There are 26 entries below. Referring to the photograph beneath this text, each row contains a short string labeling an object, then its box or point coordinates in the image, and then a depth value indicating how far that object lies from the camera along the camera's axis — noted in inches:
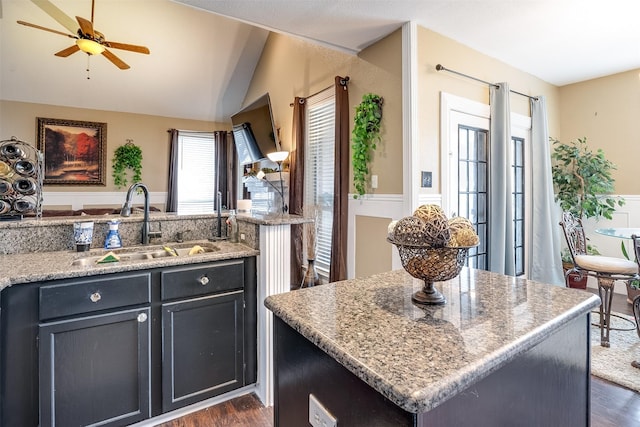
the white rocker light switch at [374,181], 113.5
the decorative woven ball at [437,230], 32.2
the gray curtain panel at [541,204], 146.3
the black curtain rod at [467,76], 108.1
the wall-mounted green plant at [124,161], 233.8
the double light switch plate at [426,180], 105.8
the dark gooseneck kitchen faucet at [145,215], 86.0
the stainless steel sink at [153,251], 80.9
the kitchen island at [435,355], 23.2
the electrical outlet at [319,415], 28.0
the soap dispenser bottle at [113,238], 82.4
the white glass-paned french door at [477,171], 116.0
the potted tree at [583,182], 148.3
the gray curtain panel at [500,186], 124.6
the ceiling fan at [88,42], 126.1
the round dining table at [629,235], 90.8
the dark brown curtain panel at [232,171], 260.8
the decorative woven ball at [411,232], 32.7
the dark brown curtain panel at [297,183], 145.3
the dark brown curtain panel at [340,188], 123.4
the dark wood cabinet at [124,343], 59.1
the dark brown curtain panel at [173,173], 249.1
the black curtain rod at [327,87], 125.0
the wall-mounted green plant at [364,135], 110.6
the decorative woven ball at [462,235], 33.8
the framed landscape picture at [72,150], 215.8
